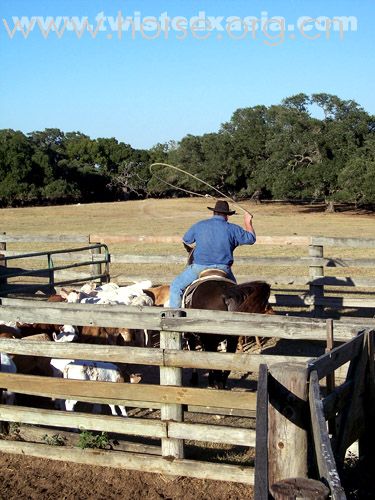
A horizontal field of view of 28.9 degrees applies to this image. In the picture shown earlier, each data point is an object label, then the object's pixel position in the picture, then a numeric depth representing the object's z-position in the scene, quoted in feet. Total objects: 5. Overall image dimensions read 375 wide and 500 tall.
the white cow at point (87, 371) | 21.62
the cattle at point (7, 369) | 20.99
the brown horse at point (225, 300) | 25.70
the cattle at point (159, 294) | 35.76
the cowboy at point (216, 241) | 28.58
